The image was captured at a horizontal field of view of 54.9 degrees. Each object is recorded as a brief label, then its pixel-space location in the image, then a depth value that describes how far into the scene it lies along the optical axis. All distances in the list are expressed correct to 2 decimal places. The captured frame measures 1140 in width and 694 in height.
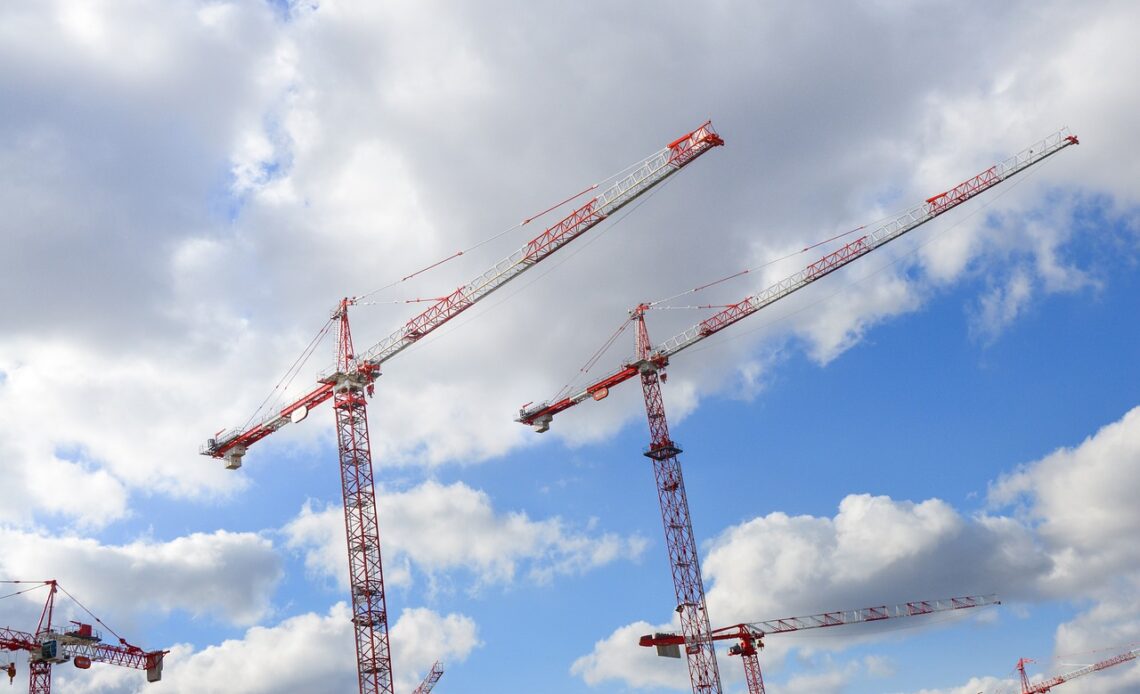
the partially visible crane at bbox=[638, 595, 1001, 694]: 133.25
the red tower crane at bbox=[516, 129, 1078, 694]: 120.06
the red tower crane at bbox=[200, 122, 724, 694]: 100.25
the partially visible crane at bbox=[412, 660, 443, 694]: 159.62
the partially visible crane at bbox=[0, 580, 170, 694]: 114.38
